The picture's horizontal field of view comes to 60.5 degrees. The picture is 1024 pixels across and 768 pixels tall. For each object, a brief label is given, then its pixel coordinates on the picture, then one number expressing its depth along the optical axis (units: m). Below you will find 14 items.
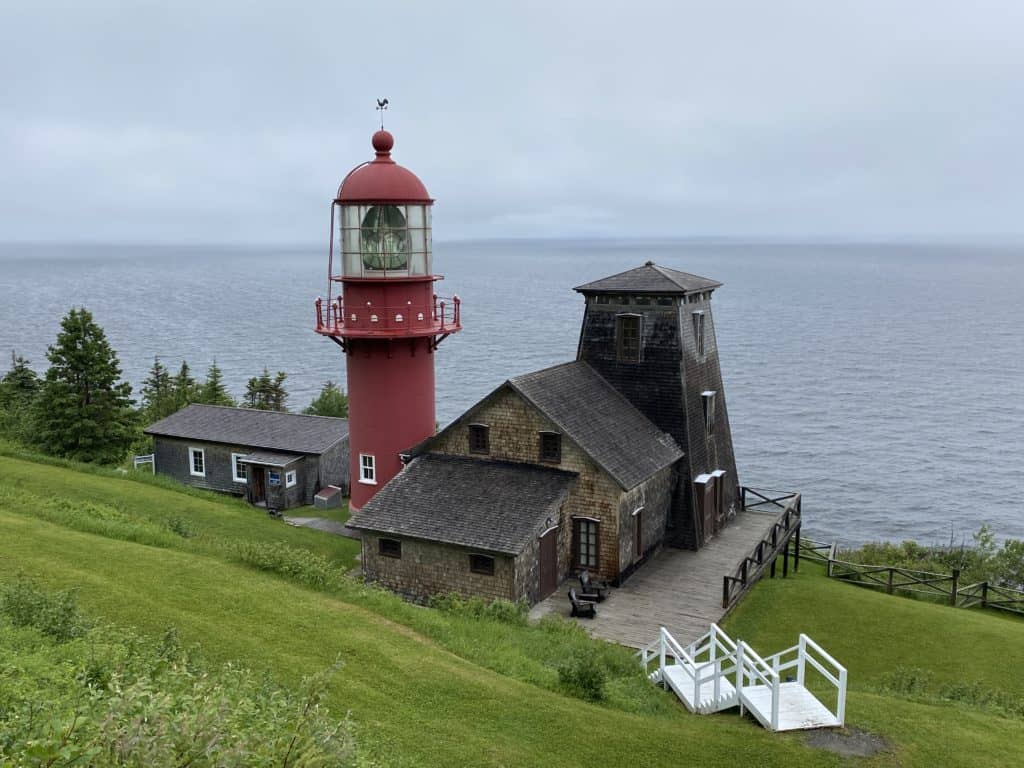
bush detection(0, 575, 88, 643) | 11.11
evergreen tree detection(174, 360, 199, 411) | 49.62
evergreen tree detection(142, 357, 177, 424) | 49.03
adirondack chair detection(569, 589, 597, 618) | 20.00
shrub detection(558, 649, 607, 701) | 13.13
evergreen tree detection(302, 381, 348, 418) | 45.41
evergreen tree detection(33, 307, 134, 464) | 31.89
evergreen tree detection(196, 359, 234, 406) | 47.44
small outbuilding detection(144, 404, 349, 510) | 31.34
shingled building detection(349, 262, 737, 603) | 20.92
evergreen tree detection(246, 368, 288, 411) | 50.38
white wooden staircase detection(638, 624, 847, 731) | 12.39
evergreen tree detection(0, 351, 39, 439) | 42.78
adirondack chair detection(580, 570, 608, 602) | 20.69
